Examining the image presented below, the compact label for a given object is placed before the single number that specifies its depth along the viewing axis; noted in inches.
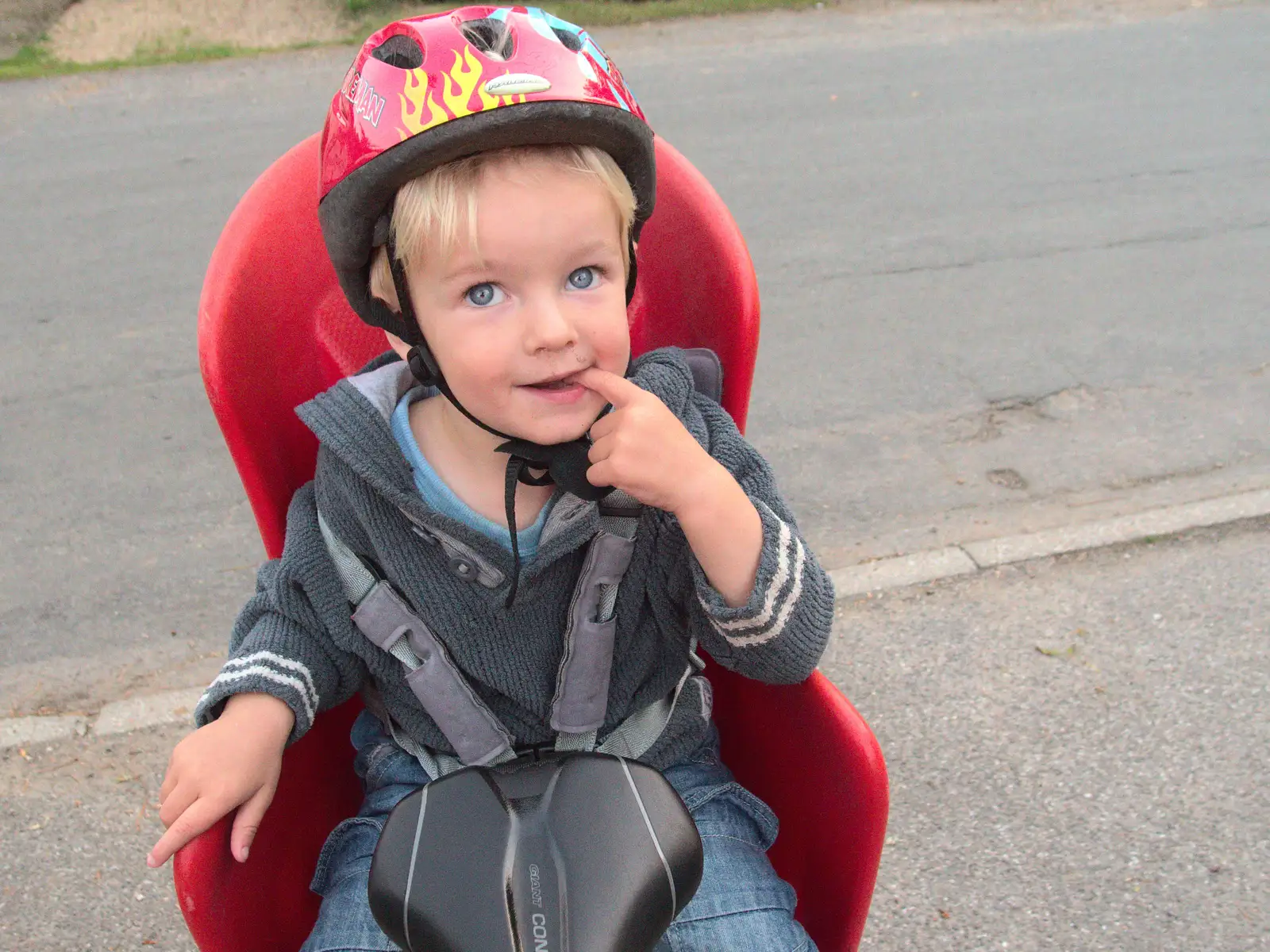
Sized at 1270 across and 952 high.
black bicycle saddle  45.3
